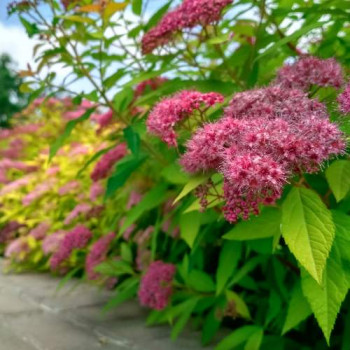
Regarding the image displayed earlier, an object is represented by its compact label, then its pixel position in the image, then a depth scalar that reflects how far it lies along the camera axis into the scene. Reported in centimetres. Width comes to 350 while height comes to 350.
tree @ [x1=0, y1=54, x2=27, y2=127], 2628
